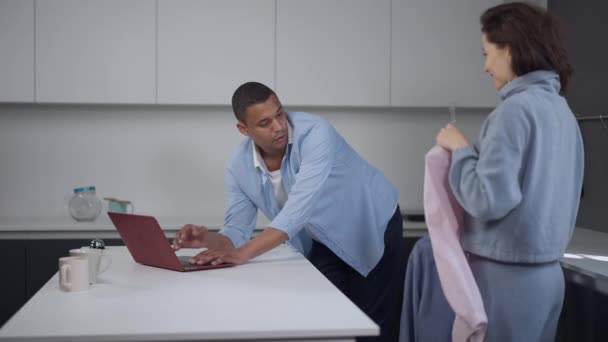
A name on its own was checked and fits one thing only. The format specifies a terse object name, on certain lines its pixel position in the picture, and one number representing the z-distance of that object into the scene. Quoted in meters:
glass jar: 3.90
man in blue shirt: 2.35
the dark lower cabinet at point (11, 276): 3.58
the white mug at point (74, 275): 1.84
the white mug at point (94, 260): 1.93
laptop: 2.06
